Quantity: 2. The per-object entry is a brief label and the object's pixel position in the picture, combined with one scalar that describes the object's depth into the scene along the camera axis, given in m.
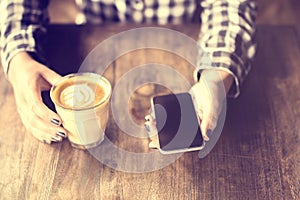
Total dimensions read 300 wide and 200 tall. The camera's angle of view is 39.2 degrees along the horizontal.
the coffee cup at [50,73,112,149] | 0.84
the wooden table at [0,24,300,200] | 0.84
